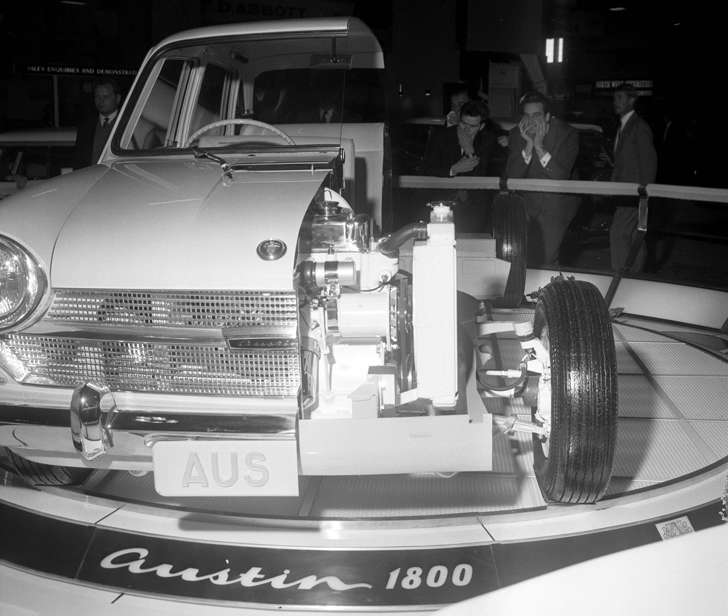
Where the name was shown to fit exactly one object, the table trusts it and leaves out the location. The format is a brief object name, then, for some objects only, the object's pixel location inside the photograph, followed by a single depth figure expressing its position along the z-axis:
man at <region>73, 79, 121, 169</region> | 6.94
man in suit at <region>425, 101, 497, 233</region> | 7.83
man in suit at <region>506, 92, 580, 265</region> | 7.10
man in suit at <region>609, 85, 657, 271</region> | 7.04
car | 2.56
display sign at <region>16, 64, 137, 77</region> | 15.93
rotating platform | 2.61
